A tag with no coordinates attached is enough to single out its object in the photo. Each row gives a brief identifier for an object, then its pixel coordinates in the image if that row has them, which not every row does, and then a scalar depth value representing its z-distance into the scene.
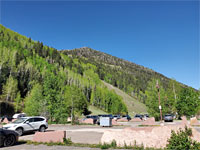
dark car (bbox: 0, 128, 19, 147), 9.95
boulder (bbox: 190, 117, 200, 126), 23.65
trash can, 23.38
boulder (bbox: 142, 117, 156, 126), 25.38
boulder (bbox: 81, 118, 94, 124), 30.36
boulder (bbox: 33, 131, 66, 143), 10.47
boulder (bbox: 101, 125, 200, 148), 8.35
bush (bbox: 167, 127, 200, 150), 7.38
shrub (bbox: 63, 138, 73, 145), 10.16
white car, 15.10
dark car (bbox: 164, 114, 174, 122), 33.94
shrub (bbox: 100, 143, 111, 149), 8.60
